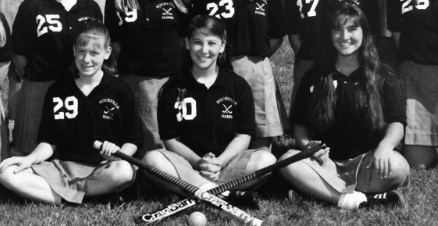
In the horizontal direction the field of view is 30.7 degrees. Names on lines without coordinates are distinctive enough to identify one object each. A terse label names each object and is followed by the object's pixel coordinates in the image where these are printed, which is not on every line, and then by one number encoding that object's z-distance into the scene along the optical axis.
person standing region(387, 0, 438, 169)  5.74
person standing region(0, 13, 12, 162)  5.58
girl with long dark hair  5.01
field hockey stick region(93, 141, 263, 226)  4.52
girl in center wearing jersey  5.17
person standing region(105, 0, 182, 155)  5.61
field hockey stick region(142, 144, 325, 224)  4.60
